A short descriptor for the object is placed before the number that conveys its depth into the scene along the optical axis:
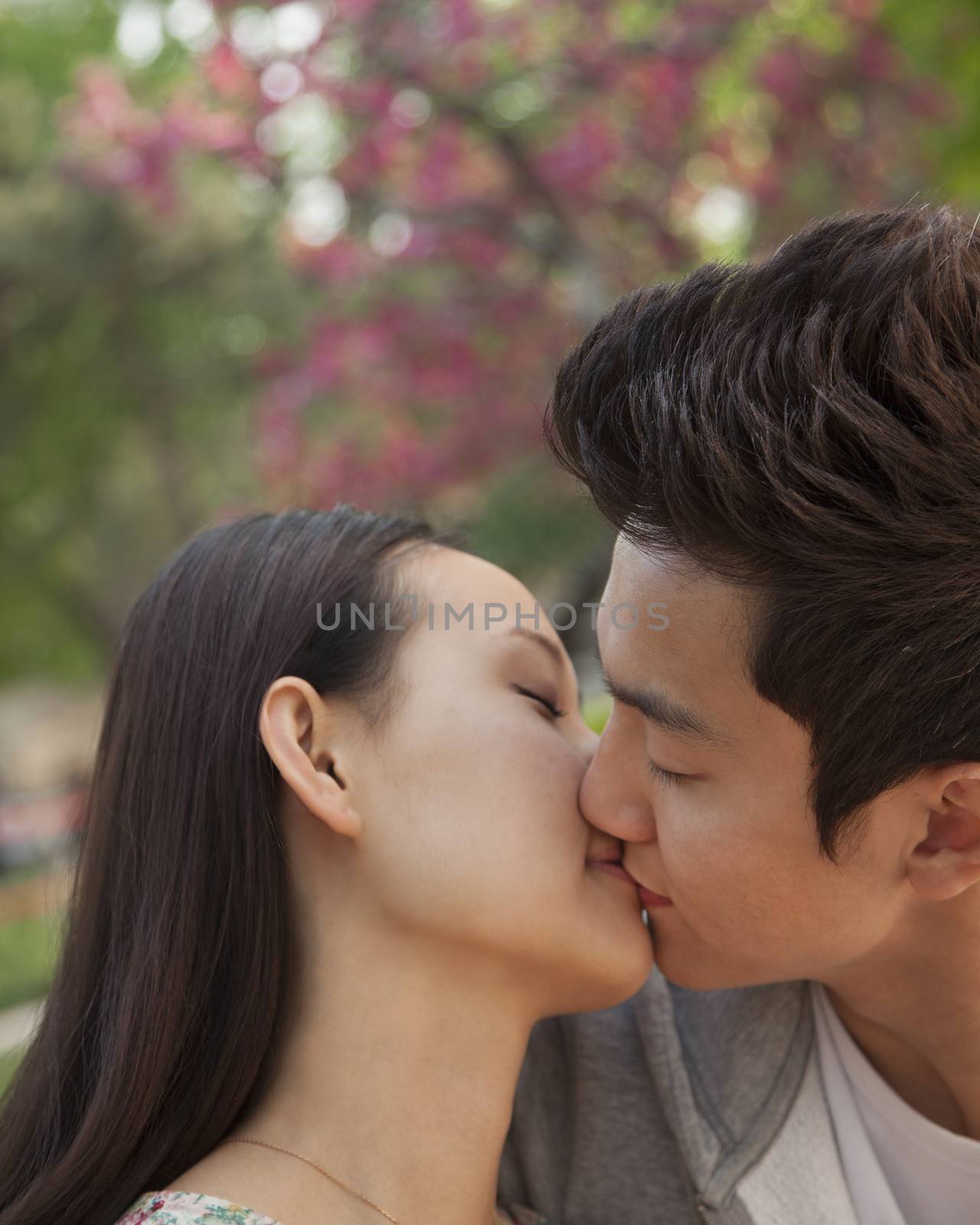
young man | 1.69
